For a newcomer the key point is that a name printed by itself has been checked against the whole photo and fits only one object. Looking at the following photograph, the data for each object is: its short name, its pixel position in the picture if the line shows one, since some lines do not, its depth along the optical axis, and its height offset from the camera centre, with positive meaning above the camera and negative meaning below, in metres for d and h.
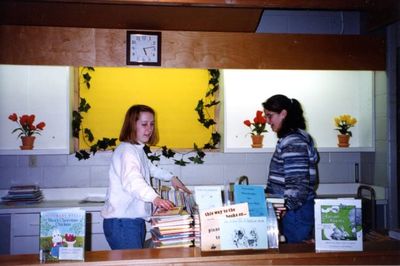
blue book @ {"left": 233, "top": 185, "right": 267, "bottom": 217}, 1.62 -0.22
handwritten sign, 1.56 -0.31
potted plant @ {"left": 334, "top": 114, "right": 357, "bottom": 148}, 3.61 +0.20
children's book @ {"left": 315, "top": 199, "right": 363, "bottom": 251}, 1.58 -0.33
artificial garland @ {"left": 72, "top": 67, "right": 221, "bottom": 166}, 3.52 +0.16
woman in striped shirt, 2.01 -0.11
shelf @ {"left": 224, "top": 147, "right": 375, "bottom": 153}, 3.43 -0.02
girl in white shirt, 1.93 -0.23
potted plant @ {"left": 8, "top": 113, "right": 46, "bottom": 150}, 3.26 +0.16
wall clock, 3.00 +0.80
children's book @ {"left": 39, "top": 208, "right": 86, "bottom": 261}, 1.49 -0.36
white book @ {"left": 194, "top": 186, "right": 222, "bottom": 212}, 1.66 -0.22
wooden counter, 1.51 -0.46
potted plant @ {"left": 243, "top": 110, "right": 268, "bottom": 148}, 3.53 +0.19
